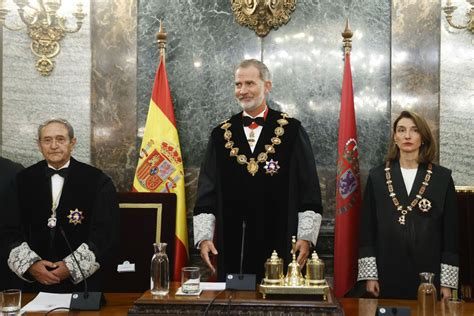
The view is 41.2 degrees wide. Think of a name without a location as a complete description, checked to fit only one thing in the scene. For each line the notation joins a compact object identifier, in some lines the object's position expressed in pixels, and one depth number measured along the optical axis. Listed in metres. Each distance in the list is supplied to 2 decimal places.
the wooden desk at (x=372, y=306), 2.51
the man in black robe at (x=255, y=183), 3.72
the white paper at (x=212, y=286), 2.65
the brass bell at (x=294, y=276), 2.44
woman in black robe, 3.67
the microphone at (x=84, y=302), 2.56
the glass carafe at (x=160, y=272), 2.52
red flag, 4.43
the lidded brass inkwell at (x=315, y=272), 2.44
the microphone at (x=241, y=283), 2.62
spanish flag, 4.65
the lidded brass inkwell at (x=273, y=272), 2.46
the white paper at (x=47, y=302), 2.57
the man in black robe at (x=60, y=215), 3.26
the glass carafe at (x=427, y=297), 2.47
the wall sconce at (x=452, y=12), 4.29
